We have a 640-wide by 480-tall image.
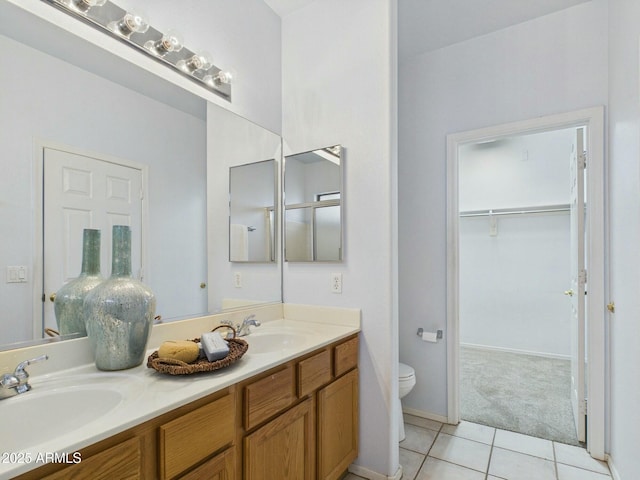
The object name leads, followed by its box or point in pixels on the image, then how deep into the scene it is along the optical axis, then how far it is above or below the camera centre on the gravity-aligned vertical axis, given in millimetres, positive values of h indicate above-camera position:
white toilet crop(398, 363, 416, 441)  2246 -931
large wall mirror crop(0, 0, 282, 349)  1126 +365
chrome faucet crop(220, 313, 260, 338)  1741 -427
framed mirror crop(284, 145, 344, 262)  2000 +242
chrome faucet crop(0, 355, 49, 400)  933 -388
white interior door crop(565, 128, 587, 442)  2191 -268
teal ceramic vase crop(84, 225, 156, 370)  1139 -256
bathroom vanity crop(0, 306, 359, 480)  805 -537
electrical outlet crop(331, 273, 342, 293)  1979 -224
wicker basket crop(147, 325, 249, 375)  1101 -406
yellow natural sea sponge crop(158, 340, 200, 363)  1170 -375
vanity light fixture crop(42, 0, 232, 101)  1301 +895
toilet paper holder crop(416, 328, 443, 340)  2575 -686
